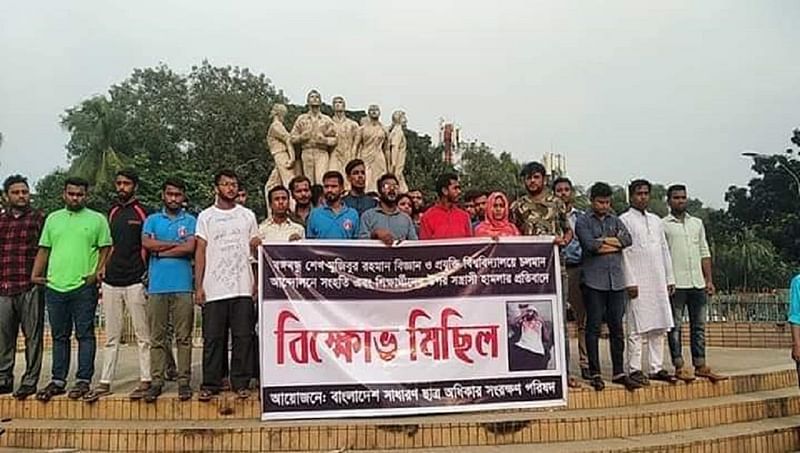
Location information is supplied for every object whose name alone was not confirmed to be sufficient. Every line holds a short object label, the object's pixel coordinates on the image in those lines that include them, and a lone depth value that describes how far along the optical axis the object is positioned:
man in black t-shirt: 5.85
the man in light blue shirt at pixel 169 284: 5.69
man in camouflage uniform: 6.14
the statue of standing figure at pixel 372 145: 12.50
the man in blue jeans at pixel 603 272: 6.14
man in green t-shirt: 5.86
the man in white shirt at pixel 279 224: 5.93
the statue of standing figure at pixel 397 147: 12.93
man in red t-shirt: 6.05
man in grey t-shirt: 5.88
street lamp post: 39.62
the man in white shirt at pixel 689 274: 6.53
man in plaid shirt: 6.03
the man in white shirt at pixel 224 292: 5.58
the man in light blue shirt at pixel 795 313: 5.48
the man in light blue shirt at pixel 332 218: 5.95
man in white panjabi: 6.29
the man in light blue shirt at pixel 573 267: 6.63
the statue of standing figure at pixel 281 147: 12.00
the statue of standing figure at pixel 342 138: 12.09
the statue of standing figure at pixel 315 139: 11.87
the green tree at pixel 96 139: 36.75
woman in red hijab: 6.02
